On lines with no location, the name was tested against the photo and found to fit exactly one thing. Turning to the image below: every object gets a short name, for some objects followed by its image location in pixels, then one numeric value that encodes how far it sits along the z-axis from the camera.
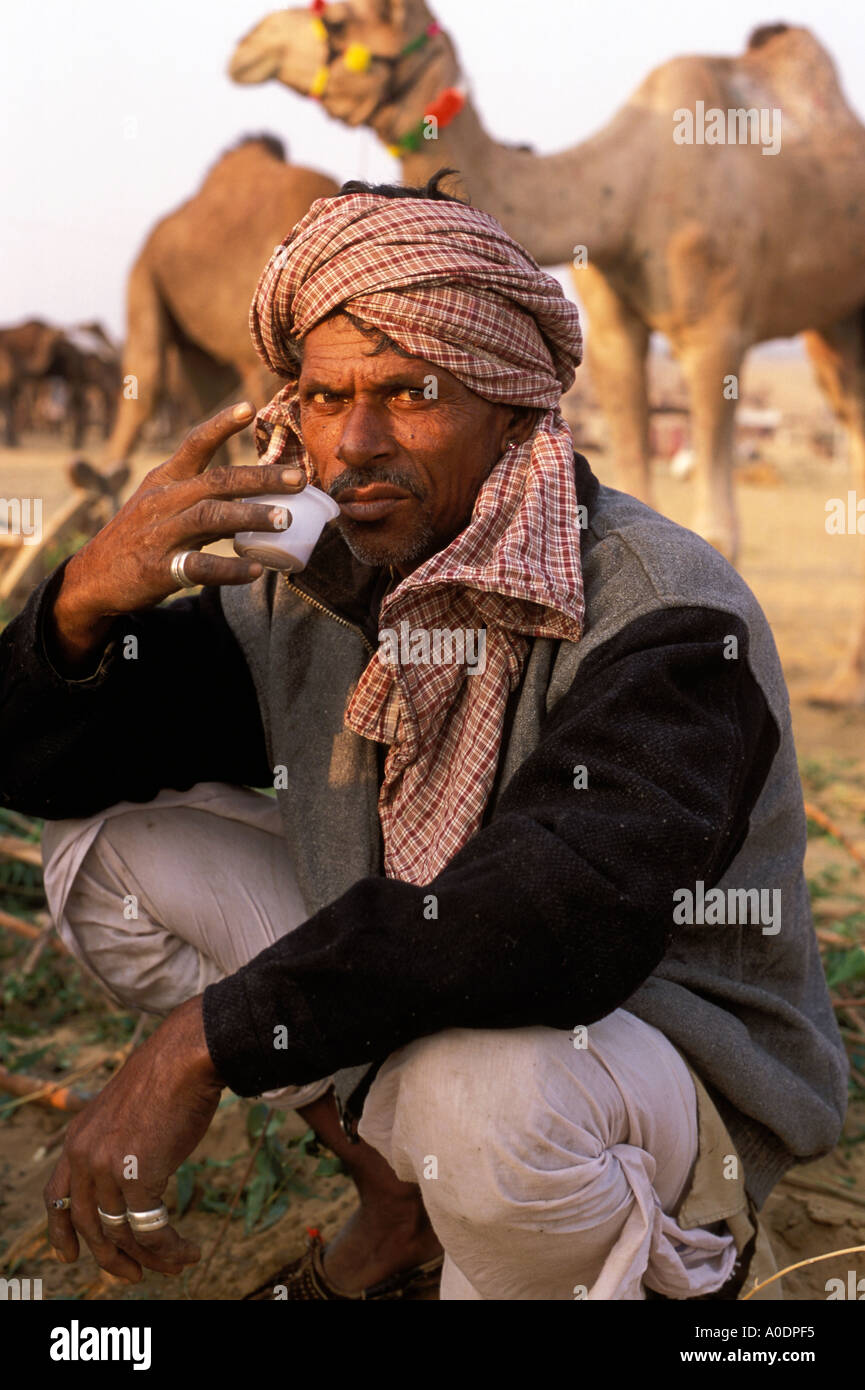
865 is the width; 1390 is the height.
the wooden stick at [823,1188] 2.64
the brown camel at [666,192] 5.45
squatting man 1.75
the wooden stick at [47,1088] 2.83
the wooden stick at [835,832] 3.68
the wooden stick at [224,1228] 2.48
